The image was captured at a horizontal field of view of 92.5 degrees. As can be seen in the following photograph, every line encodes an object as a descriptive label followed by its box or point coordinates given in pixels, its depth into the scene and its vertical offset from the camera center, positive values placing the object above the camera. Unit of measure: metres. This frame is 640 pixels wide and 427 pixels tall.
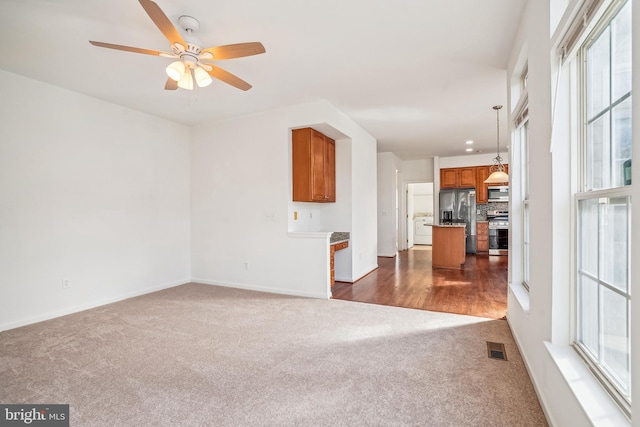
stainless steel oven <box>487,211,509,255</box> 7.74 -0.60
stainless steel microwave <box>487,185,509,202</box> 7.85 +0.40
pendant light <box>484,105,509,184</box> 5.12 +0.56
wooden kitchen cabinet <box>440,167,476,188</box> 8.15 +0.85
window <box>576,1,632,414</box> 1.15 +0.01
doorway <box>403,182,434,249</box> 10.51 -0.14
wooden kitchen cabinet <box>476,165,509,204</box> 8.04 +0.62
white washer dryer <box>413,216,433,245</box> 10.52 -0.76
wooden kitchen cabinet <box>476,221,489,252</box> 7.95 -0.71
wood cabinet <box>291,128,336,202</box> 4.37 +0.66
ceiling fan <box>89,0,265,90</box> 2.09 +1.19
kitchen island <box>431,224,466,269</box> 6.05 -0.75
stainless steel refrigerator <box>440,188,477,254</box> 7.97 +0.02
